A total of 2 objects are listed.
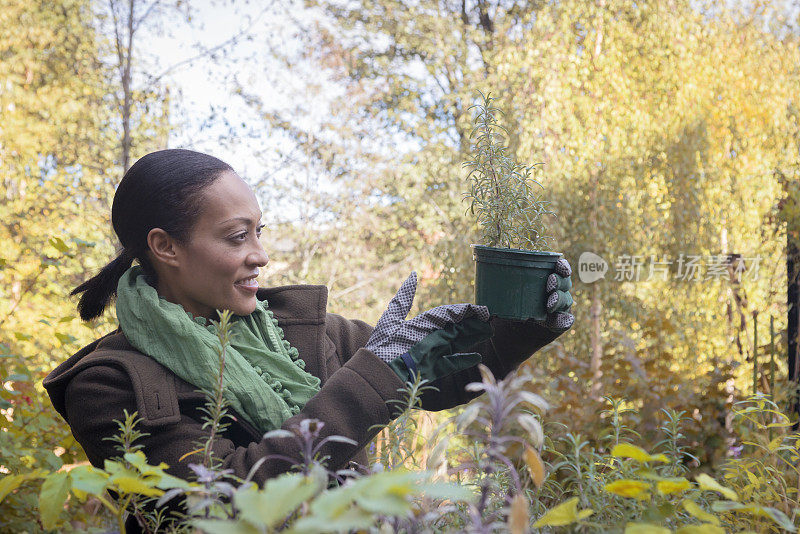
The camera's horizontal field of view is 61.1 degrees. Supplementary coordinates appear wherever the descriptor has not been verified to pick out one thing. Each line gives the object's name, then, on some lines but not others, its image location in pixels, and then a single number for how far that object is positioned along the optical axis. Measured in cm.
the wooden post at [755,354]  261
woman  128
